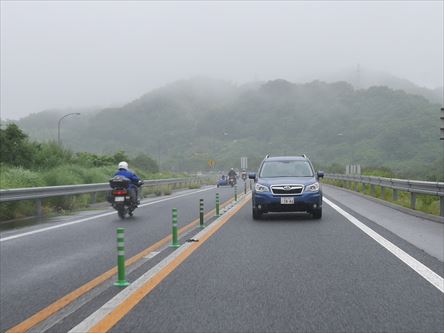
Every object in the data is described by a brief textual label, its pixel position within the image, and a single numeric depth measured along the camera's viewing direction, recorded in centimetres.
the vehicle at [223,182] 5098
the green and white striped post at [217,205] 1705
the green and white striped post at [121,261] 681
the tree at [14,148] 2633
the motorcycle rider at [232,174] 4675
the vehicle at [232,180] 4655
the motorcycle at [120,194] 1650
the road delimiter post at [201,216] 1375
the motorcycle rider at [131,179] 1683
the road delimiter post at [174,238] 1034
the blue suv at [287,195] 1530
